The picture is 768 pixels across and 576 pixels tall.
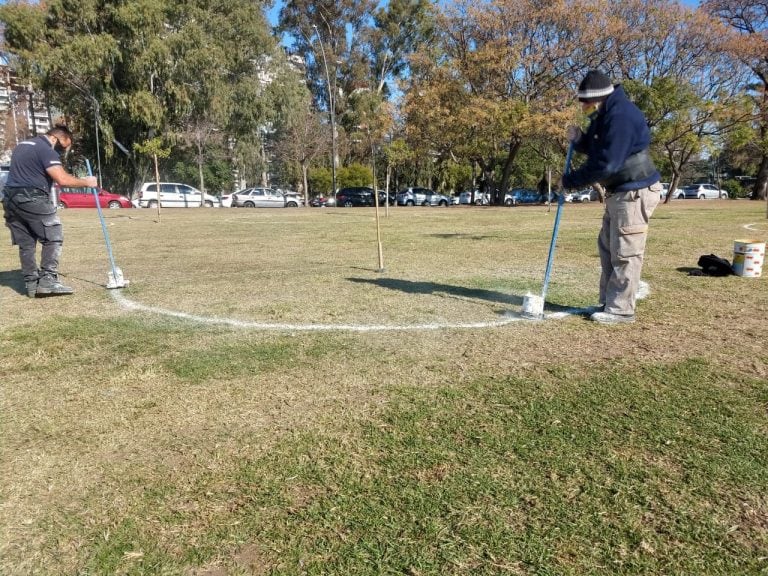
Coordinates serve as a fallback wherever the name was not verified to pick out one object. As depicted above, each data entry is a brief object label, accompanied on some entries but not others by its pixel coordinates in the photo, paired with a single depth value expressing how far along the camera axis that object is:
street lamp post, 46.34
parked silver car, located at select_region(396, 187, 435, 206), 45.25
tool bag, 7.12
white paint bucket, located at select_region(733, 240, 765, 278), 6.76
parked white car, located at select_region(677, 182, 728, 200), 59.09
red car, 34.38
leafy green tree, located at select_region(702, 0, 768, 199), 31.94
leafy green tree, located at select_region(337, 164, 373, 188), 50.69
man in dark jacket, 4.51
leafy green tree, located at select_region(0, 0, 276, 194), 32.34
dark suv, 43.19
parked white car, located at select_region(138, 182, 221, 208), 36.98
